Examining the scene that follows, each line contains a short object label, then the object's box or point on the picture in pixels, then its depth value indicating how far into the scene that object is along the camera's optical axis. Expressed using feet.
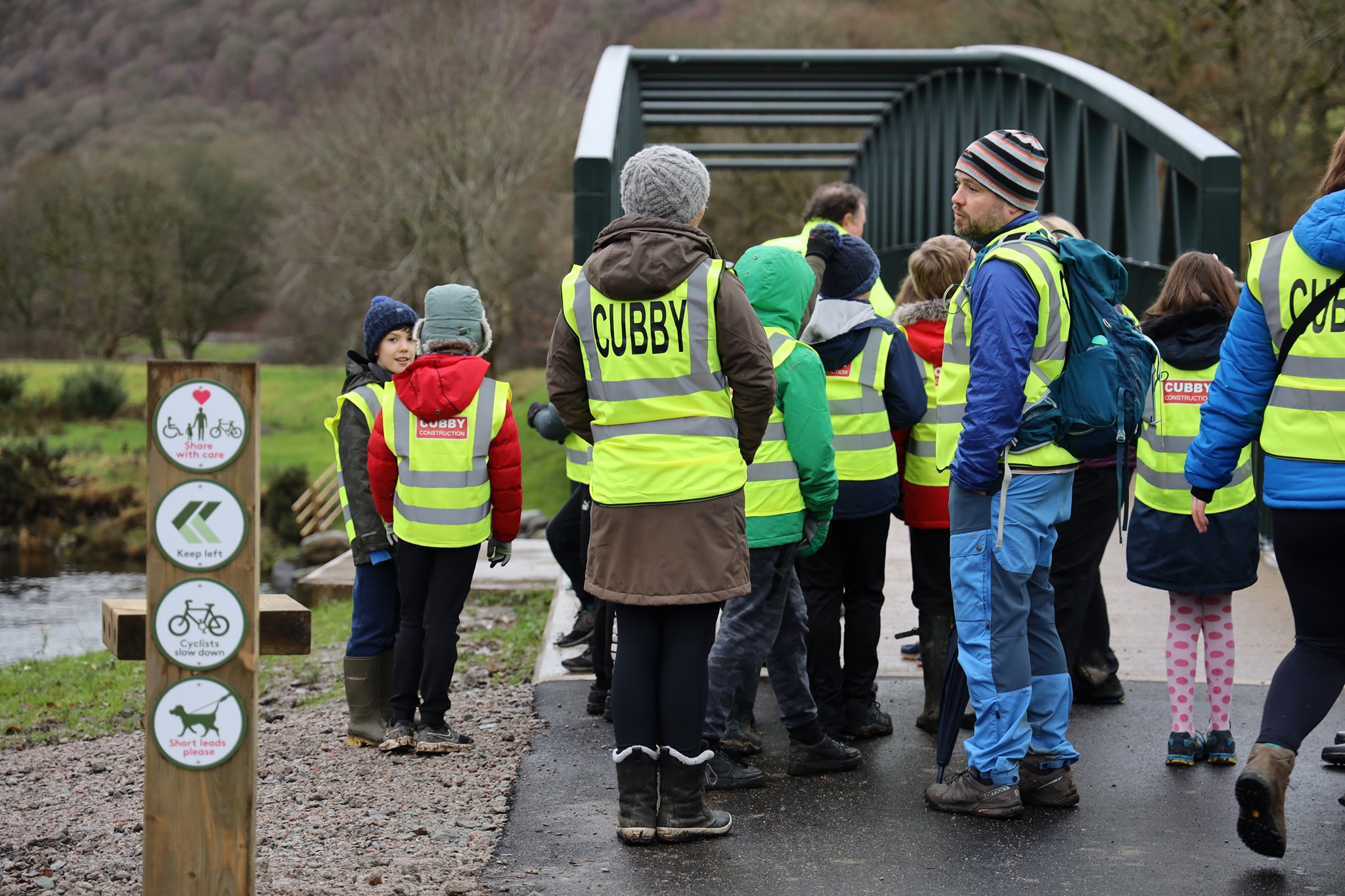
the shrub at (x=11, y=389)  113.29
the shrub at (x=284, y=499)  79.20
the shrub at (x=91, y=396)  113.19
